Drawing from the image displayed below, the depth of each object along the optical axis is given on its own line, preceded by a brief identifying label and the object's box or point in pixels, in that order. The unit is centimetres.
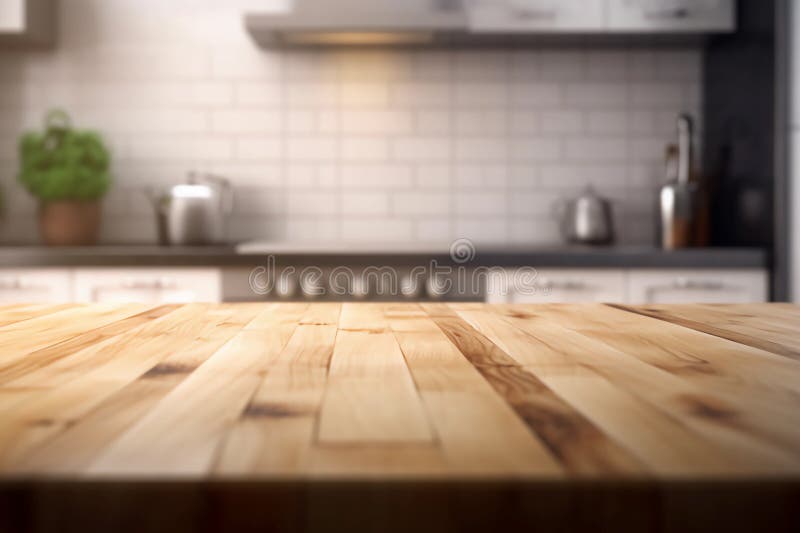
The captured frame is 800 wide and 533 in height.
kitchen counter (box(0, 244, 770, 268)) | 204
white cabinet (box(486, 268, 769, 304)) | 206
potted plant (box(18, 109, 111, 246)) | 240
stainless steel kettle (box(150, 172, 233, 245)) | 230
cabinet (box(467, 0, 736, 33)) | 234
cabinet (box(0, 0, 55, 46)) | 235
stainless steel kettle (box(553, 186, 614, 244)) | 246
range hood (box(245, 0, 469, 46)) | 226
